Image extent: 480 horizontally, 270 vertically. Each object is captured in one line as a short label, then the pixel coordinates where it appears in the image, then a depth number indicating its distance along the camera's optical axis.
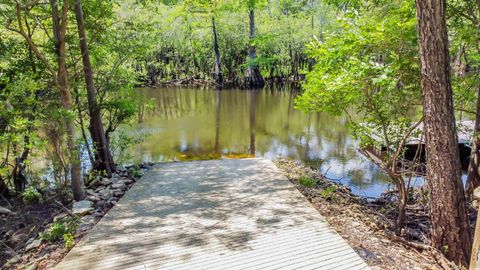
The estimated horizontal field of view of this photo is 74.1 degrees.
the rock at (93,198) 4.39
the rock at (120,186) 4.80
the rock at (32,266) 2.80
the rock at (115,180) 5.10
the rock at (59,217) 3.88
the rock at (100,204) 4.26
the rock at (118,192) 4.59
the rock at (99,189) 4.85
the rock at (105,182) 5.10
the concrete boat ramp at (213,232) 2.70
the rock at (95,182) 5.16
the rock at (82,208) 3.87
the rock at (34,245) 3.33
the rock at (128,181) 5.14
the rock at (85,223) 3.49
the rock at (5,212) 4.52
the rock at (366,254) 2.73
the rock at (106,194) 4.51
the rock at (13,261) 3.09
